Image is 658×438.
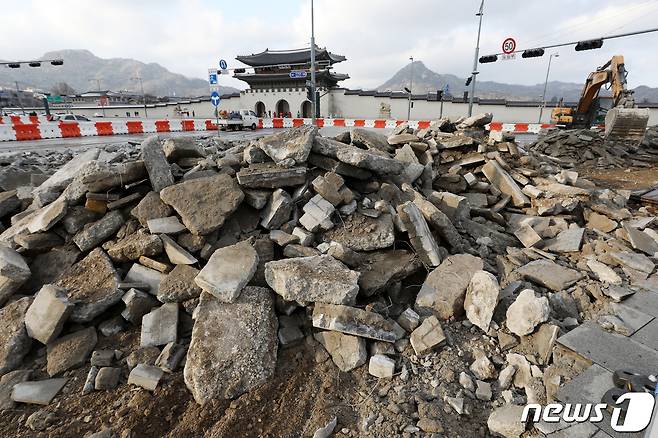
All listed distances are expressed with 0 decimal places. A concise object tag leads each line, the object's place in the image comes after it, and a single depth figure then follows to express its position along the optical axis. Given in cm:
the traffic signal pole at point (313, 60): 1706
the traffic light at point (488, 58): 1641
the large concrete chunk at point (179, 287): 311
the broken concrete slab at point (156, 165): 399
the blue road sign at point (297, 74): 2725
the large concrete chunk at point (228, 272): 289
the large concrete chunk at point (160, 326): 293
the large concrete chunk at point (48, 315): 282
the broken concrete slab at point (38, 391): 251
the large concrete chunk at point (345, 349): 277
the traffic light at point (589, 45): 1385
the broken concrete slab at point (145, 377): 258
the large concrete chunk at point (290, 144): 425
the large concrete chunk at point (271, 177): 397
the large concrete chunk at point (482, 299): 301
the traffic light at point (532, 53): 1537
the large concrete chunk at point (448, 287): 320
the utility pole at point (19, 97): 6396
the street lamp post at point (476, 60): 1617
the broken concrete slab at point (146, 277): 328
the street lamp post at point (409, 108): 3188
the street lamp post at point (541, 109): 3042
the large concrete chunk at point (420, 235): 367
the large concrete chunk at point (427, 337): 282
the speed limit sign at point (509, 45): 1582
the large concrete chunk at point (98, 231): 359
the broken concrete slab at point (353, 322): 278
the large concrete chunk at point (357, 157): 428
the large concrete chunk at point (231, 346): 254
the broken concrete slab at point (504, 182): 564
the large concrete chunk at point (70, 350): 275
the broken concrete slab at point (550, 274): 356
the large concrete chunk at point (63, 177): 434
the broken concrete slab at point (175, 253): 335
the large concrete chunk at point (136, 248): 341
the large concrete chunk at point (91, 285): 302
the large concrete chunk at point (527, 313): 286
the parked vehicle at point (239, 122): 2112
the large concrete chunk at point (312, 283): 289
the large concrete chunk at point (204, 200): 356
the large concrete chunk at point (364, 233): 371
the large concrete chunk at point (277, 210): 386
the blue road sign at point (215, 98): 1195
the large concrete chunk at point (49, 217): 360
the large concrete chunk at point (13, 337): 277
